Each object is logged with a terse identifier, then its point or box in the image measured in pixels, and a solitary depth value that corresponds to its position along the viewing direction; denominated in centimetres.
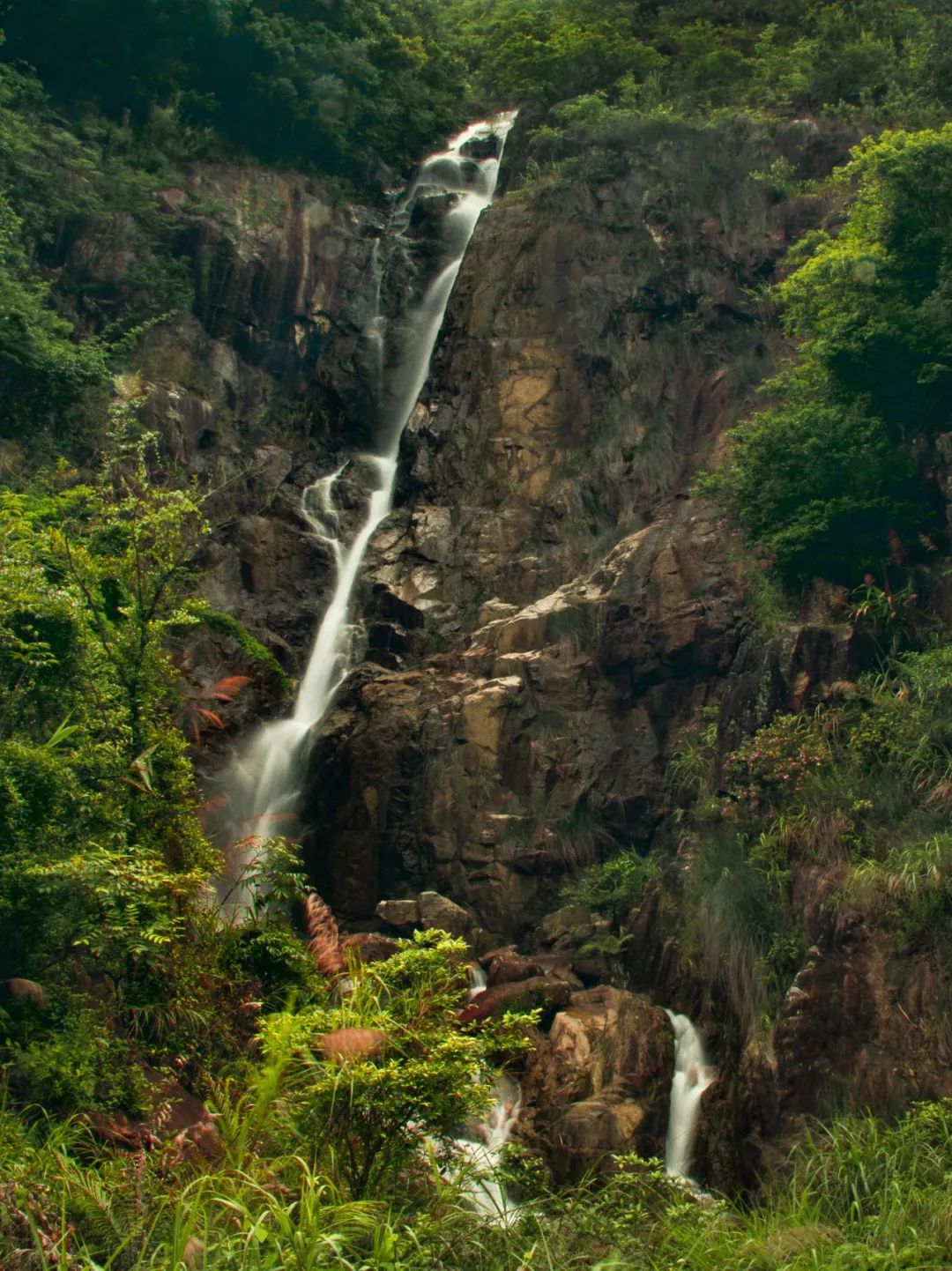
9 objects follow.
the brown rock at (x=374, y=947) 1341
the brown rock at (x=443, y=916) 1576
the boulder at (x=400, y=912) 1592
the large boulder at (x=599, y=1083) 1166
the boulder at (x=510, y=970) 1401
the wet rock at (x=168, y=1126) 871
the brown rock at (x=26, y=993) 1071
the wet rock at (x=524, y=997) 1319
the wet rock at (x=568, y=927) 1530
